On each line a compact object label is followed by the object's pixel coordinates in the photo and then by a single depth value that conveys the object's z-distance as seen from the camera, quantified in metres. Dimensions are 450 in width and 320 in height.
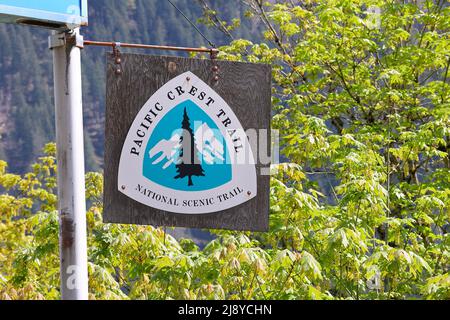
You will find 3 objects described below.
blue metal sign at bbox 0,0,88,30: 5.44
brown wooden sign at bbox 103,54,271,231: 6.40
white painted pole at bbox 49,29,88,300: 5.40
